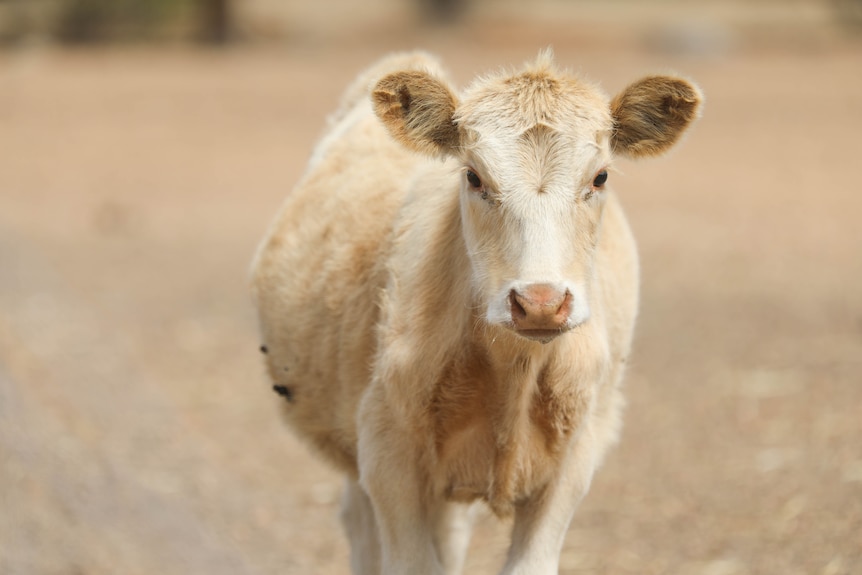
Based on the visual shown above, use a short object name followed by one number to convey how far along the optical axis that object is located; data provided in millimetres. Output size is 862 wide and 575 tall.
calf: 8500
